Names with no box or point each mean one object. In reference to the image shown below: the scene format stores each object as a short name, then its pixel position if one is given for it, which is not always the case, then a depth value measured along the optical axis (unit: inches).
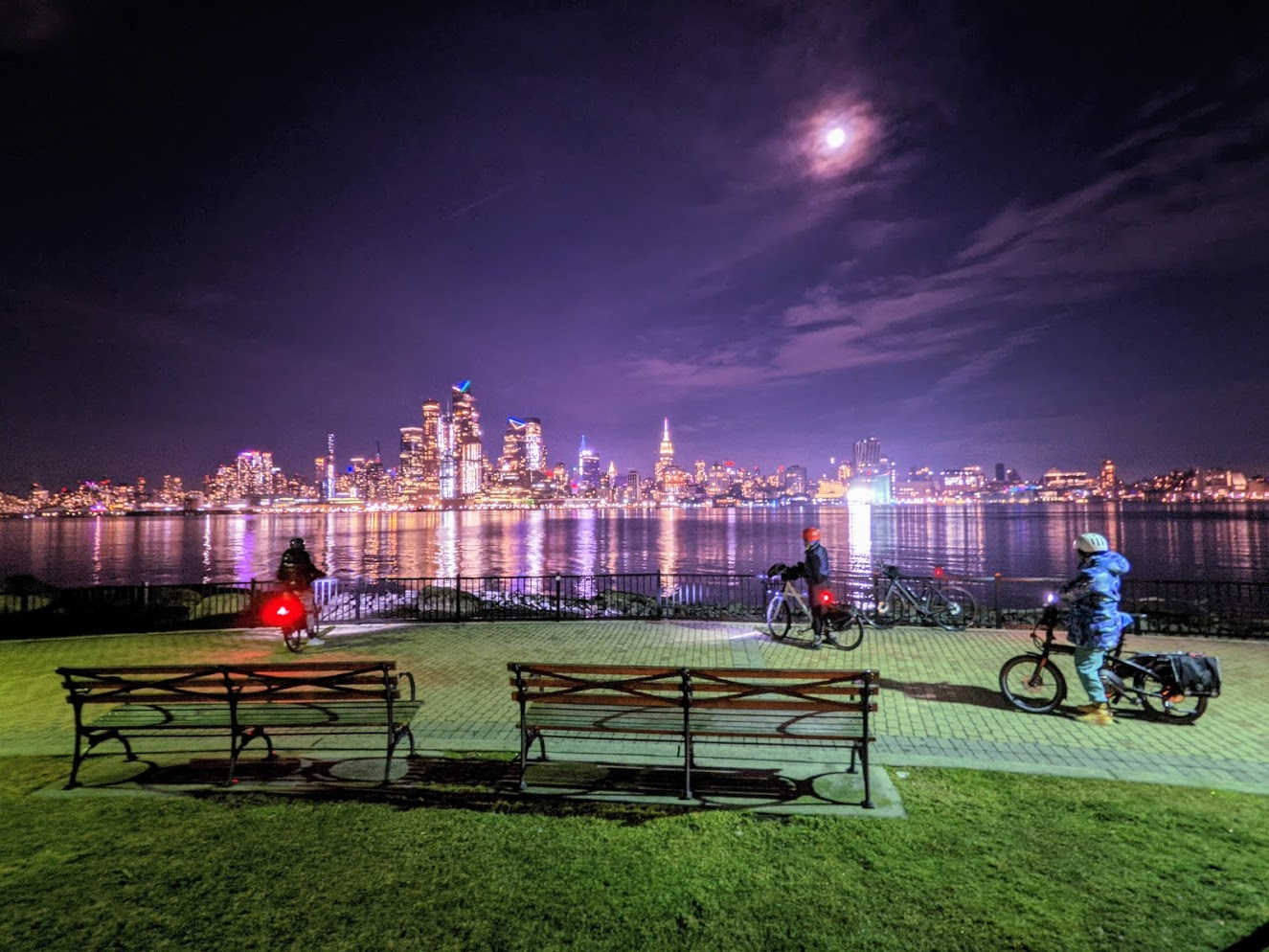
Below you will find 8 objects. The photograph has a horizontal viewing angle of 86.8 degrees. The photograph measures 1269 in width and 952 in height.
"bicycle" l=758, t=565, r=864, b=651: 498.6
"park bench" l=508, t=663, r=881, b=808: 227.8
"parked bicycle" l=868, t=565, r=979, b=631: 655.8
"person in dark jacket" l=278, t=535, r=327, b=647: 515.8
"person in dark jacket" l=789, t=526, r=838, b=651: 488.4
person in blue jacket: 313.9
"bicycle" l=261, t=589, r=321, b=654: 505.0
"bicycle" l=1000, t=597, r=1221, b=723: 316.8
